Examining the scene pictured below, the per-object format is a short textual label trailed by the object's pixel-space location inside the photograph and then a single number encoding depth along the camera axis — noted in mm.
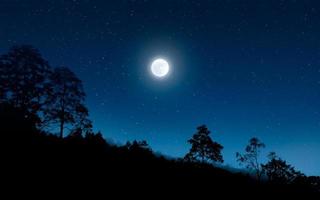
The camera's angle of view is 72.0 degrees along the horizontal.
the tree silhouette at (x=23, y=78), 23297
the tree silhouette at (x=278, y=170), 43366
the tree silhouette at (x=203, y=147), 40250
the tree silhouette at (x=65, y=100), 26453
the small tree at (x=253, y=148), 51659
